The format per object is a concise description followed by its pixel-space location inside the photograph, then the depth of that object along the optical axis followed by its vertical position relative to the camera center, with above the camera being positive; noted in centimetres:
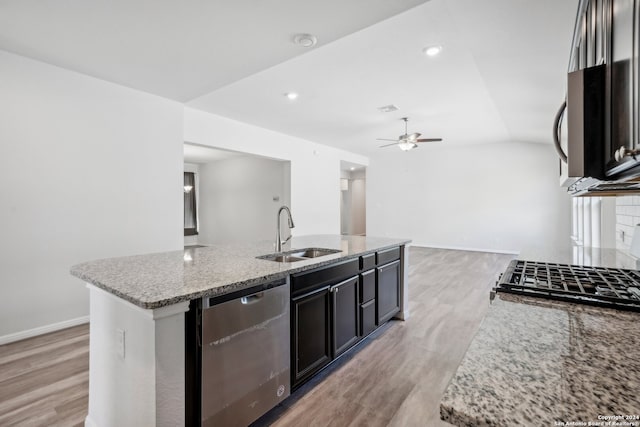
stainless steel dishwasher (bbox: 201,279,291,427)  143 -74
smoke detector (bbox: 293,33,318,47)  256 +146
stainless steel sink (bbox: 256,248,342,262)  247 -37
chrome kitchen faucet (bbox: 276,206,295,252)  254 -25
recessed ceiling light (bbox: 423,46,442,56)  304 +161
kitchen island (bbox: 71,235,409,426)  128 -51
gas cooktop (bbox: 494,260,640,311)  113 -33
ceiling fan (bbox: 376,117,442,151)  545 +125
